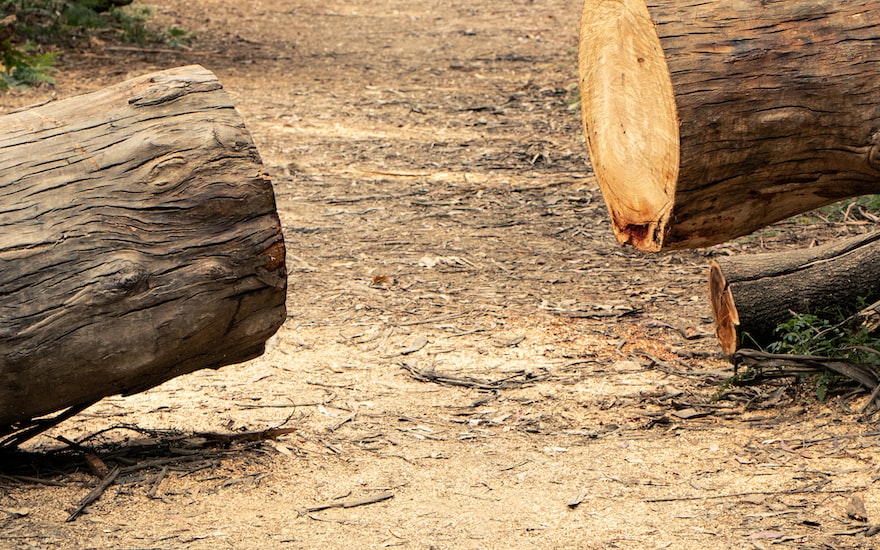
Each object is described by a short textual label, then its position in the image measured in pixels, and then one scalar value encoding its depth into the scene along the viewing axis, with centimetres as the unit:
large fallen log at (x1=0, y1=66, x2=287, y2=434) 587
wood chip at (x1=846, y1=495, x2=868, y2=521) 597
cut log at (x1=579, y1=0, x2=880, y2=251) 591
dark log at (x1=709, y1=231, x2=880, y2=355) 816
